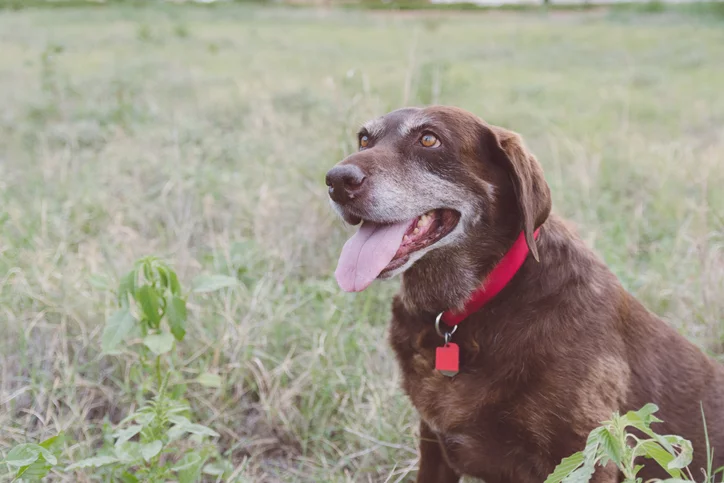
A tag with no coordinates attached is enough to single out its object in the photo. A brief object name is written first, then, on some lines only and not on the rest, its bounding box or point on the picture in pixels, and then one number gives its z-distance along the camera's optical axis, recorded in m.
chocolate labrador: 1.03
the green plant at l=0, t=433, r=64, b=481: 0.96
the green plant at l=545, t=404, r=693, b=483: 0.79
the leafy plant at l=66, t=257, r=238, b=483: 1.06
